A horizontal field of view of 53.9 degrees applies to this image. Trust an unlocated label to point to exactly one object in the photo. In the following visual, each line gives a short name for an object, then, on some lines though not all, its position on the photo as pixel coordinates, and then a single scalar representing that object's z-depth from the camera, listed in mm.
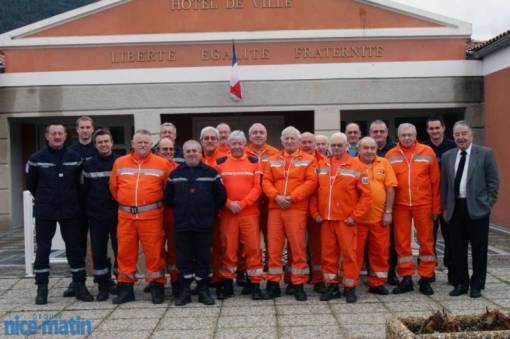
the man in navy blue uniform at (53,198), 5750
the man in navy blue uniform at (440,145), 6281
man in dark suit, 5594
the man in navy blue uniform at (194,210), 5543
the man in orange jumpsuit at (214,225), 6023
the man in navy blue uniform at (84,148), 6078
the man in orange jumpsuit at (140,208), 5594
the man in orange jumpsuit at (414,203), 5855
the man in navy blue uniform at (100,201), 5797
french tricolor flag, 11133
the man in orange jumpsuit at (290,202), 5633
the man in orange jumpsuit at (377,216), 5742
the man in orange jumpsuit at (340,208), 5531
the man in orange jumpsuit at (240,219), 5758
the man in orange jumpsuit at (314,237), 6023
